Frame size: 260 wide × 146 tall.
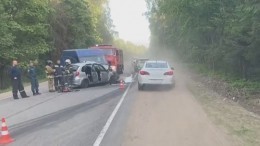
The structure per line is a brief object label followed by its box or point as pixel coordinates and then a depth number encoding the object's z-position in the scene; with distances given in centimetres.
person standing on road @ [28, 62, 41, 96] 2216
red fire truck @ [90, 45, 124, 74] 3972
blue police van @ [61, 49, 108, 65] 3016
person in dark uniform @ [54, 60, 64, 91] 2329
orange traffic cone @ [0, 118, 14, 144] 956
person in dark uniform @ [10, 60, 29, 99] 2055
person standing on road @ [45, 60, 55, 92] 2348
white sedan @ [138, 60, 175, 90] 2262
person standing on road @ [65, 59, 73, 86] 2361
